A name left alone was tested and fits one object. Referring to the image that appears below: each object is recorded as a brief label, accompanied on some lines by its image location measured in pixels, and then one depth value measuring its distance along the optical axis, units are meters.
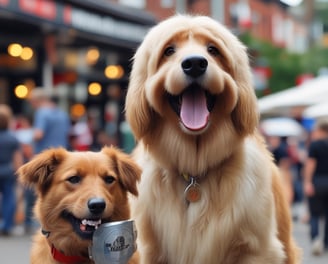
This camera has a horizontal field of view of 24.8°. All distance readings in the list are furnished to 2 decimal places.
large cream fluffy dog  4.42
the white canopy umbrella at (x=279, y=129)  17.12
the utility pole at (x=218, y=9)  16.42
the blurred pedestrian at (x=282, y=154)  15.79
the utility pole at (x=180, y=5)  17.35
